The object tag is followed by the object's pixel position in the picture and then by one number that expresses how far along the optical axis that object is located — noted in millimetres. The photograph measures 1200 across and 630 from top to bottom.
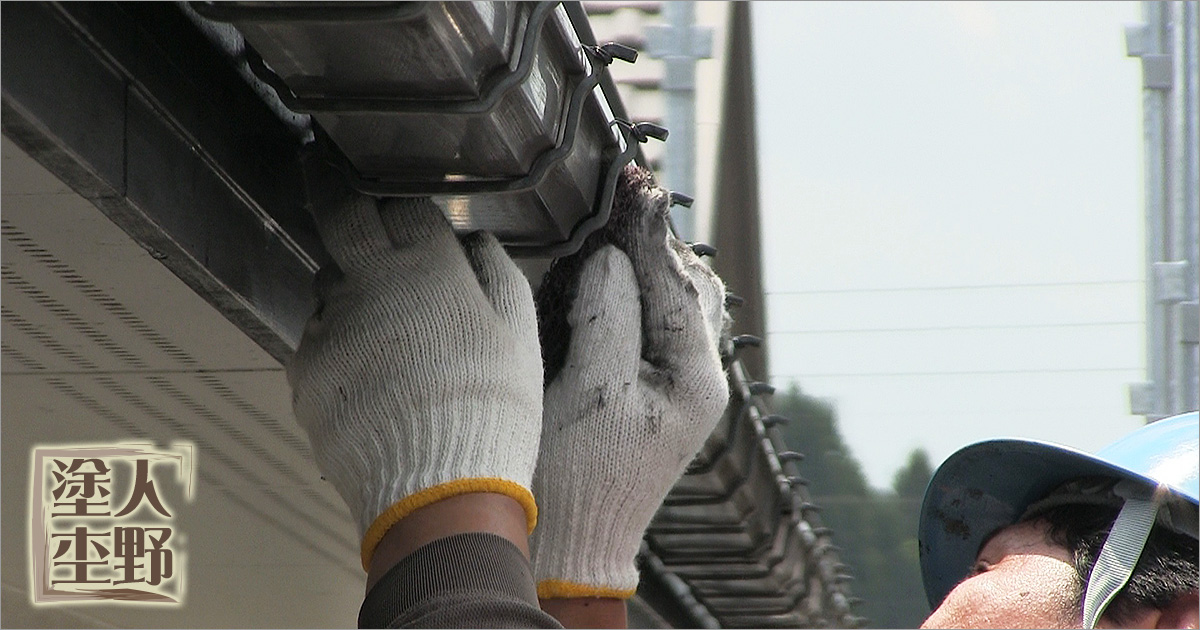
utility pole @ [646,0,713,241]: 6207
